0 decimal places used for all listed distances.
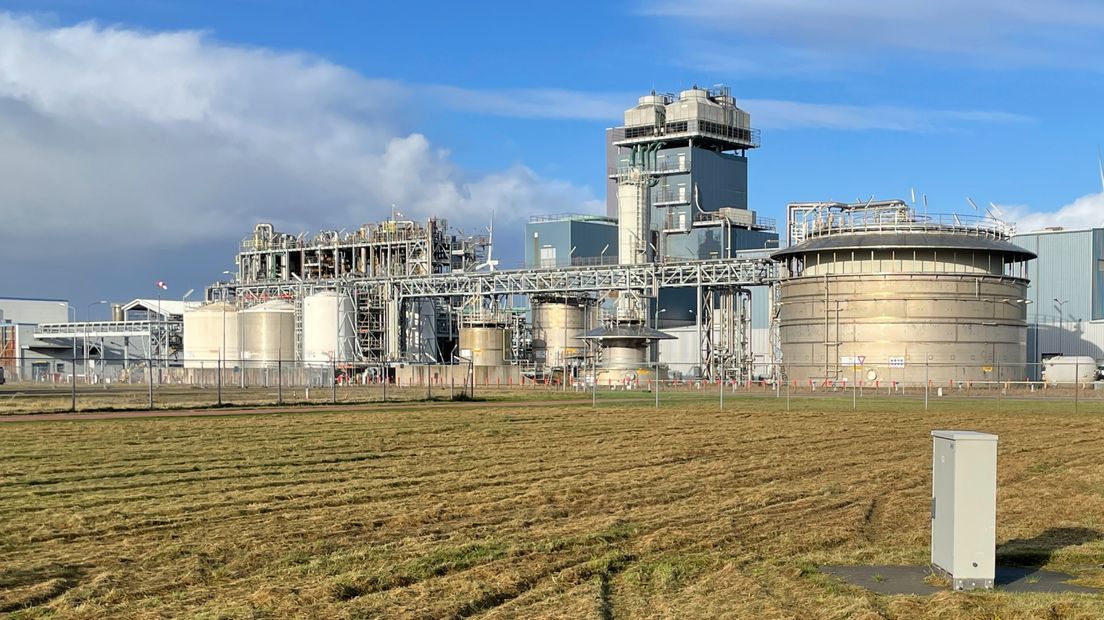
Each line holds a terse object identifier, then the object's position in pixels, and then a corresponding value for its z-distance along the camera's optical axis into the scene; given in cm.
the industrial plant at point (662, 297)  7969
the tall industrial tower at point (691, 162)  12444
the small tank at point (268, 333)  11394
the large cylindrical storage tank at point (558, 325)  11288
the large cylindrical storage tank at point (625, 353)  8856
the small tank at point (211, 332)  11556
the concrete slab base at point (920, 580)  1380
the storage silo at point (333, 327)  10881
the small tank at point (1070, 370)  8169
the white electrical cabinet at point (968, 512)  1384
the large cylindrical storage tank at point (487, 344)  10456
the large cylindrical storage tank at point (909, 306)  7844
